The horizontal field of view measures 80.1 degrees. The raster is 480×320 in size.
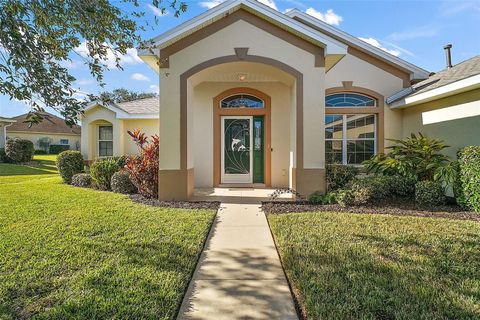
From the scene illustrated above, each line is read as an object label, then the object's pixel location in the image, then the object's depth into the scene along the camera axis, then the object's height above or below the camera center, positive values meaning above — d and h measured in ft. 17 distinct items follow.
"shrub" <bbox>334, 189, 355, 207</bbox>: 24.73 -3.49
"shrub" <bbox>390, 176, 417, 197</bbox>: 26.68 -2.53
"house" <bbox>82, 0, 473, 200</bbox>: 26.68 +6.52
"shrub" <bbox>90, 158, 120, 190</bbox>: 34.58 -1.63
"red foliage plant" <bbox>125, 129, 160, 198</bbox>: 28.55 -1.16
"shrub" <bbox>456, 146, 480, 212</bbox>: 22.34 -1.57
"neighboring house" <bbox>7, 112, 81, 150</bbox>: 106.22 +10.30
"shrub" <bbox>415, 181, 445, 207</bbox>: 24.76 -3.12
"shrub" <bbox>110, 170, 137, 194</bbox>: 31.99 -2.86
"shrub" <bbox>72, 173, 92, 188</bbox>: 37.37 -2.93
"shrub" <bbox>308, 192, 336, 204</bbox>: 25.93 -3.68
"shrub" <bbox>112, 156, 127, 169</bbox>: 37.71 -0.33
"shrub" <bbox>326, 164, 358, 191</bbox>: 27.99 -1.81
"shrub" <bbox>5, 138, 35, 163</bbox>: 73.05 +2.49
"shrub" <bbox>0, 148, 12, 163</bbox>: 73.97 +0.20
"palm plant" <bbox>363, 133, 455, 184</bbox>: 26.57 -0.29
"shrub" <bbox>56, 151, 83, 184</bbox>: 39.93 -0.89
